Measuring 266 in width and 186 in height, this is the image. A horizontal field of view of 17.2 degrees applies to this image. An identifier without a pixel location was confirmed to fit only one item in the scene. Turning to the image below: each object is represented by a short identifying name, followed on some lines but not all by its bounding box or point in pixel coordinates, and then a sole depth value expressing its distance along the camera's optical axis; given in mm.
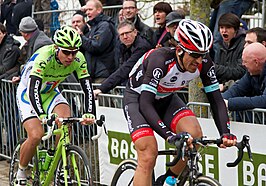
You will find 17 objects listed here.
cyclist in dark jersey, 7872
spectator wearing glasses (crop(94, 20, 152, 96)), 12201
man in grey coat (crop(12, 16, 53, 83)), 13879
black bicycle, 7318
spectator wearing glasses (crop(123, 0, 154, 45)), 13669
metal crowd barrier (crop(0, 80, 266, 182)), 9466
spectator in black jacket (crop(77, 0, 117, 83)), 13413
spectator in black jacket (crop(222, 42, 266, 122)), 9031
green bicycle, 9614
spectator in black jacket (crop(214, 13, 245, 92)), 10721
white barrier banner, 8810
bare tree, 10831
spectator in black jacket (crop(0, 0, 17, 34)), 20034
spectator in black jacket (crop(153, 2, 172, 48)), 13028
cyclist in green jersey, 10004
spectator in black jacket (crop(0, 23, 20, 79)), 14648
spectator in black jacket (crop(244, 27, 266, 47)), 10534
